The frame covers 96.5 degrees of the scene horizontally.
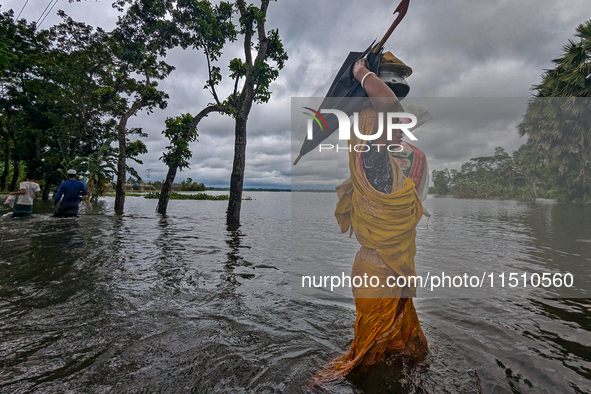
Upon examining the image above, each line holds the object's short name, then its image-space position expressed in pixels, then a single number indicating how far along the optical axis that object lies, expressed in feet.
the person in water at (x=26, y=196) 27.91
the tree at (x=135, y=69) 38.63
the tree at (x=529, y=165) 97.02
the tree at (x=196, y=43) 35.44
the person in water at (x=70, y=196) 27.25
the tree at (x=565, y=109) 41.83
